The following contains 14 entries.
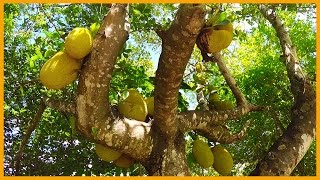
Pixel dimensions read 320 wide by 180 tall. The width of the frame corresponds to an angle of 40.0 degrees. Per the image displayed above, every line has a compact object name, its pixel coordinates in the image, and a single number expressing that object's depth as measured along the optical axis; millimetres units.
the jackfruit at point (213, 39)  1971
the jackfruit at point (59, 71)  1950
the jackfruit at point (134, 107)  2236
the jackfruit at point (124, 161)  2307
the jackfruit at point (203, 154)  2438
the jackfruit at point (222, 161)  2514
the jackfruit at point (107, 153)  2184
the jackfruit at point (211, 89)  2785
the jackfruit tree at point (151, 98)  1937
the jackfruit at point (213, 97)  2748
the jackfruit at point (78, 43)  1891
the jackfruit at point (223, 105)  2680
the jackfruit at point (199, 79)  2834
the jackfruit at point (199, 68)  2830
